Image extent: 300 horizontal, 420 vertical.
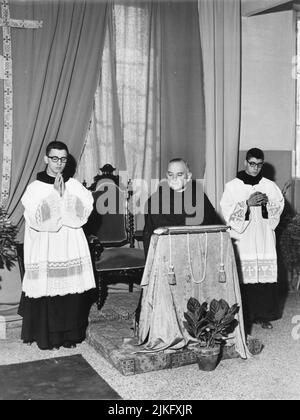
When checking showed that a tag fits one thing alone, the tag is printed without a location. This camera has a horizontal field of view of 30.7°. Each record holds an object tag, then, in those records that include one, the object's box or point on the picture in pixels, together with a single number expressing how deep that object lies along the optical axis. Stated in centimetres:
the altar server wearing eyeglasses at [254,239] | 564
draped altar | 441
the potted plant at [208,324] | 426
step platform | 434
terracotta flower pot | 429
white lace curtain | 659
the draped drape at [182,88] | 682
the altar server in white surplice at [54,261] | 491
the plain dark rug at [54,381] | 387
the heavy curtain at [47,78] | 602
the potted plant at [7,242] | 554
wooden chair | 648
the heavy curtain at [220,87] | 687
